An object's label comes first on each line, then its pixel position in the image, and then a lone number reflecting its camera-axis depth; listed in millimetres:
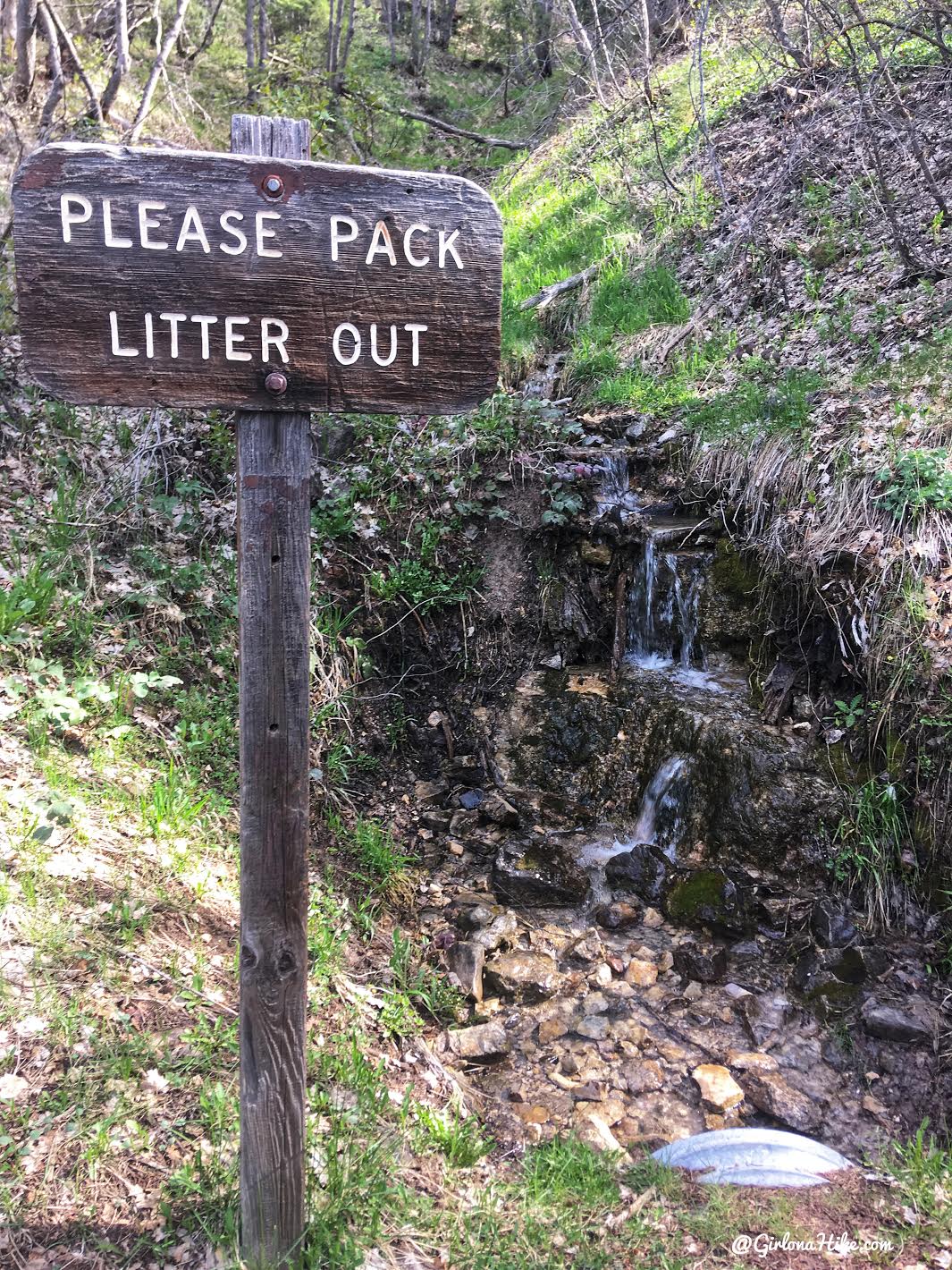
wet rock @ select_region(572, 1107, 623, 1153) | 2877
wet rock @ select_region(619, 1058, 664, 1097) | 3186
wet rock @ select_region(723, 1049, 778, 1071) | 3252
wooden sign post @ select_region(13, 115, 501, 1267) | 1622
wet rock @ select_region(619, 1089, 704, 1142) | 2979
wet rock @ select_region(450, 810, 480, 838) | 4598
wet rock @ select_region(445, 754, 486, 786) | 4895
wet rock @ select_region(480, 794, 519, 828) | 4664
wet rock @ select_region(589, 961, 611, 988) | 3689
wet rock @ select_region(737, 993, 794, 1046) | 3406
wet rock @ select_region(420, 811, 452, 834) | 4602
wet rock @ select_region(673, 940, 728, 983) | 3719
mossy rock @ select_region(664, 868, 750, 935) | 3957
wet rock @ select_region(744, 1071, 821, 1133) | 3016
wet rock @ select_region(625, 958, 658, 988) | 3701
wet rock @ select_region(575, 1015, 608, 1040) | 3416
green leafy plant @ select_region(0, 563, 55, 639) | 3811
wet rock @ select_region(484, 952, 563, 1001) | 3609
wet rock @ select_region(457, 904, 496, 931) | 3951
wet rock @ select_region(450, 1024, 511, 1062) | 3254
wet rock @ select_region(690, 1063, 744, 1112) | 3117
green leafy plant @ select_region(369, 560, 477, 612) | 5066
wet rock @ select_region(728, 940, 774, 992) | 3666
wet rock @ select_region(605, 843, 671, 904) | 4246
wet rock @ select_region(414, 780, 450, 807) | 4758
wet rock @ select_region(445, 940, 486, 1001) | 3551
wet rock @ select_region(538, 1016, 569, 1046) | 3387
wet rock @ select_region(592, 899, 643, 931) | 4059
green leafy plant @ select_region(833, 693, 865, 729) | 4117
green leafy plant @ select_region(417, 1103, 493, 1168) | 2635
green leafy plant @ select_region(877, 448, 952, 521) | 4125
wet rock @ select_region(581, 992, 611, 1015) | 3531
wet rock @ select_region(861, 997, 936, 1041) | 3268
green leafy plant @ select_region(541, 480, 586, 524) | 5406
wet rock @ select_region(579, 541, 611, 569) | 5531
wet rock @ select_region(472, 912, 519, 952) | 3825
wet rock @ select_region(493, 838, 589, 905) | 4211
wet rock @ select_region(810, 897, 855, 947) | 3713
